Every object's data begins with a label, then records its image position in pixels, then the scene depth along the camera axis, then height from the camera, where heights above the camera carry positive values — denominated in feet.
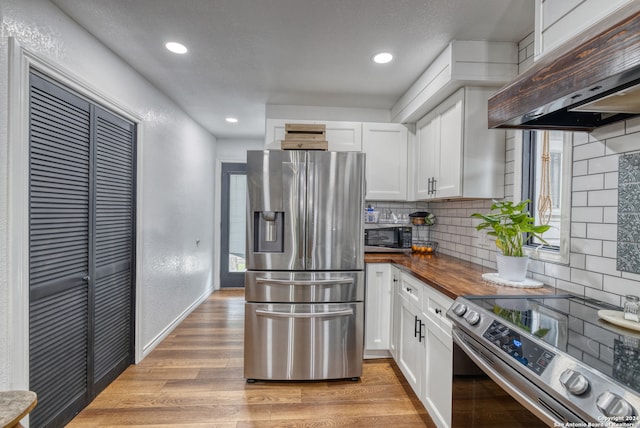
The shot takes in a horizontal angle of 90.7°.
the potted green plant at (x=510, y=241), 5.34 -0.48
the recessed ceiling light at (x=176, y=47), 7.01 +3.65
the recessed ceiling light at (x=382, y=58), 7.36 +3.68
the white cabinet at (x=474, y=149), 7.14 +1.48
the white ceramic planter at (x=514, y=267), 5.50 -0.93
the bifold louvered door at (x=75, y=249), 5.43 -0.85
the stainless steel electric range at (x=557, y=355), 2.41 -1.32
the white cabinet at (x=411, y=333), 6.54 -2.70
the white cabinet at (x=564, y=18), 3.46 +2.41
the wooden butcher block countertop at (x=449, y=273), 5.13 -1.25
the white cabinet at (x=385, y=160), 10.20 +1.71
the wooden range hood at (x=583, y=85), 2.58 +1.34
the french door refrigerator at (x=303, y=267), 7.70 -1.39
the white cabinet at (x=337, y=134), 10.08 +2.49
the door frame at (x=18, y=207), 4.82 -0.02
